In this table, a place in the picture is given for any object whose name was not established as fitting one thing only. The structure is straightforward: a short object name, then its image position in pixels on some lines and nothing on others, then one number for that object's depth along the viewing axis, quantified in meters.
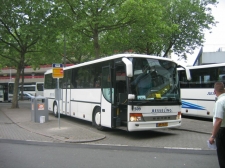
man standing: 4.55
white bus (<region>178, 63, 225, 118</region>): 13.80
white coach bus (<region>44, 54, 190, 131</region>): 8.99
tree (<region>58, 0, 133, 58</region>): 16.30
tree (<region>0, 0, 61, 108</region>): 19.80
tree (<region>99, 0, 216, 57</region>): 24.58
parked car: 49.90
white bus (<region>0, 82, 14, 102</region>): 39.88
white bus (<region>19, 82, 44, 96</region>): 56.28
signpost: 11.29
